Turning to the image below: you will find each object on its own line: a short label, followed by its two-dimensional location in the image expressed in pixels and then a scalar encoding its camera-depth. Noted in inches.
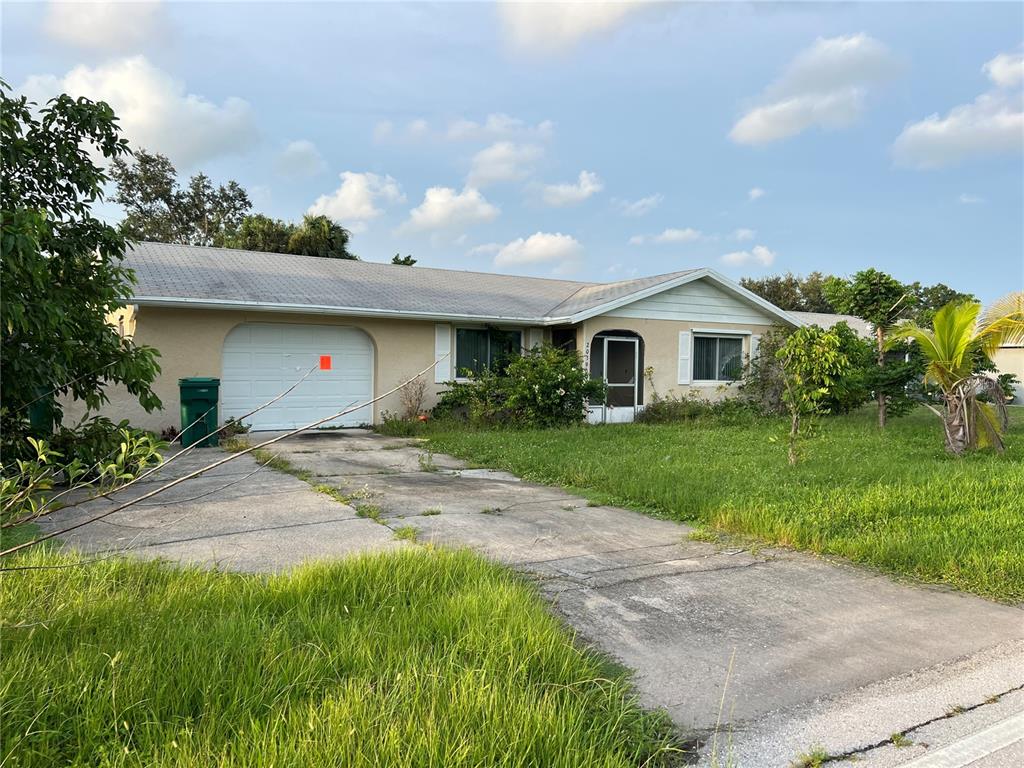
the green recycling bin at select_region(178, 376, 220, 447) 442.3
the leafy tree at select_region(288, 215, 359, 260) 1032.8
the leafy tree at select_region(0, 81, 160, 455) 239.0
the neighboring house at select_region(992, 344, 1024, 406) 1063.0
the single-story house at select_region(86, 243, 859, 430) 482.9
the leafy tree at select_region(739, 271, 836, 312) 1823.3
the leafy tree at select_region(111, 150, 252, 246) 1290.6
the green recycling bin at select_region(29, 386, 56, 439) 280.4
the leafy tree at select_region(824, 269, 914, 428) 535.2
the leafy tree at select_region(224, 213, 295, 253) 1062.4
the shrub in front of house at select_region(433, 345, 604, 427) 539.5
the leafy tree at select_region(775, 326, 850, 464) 348.2
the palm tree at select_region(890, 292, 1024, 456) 384.8
